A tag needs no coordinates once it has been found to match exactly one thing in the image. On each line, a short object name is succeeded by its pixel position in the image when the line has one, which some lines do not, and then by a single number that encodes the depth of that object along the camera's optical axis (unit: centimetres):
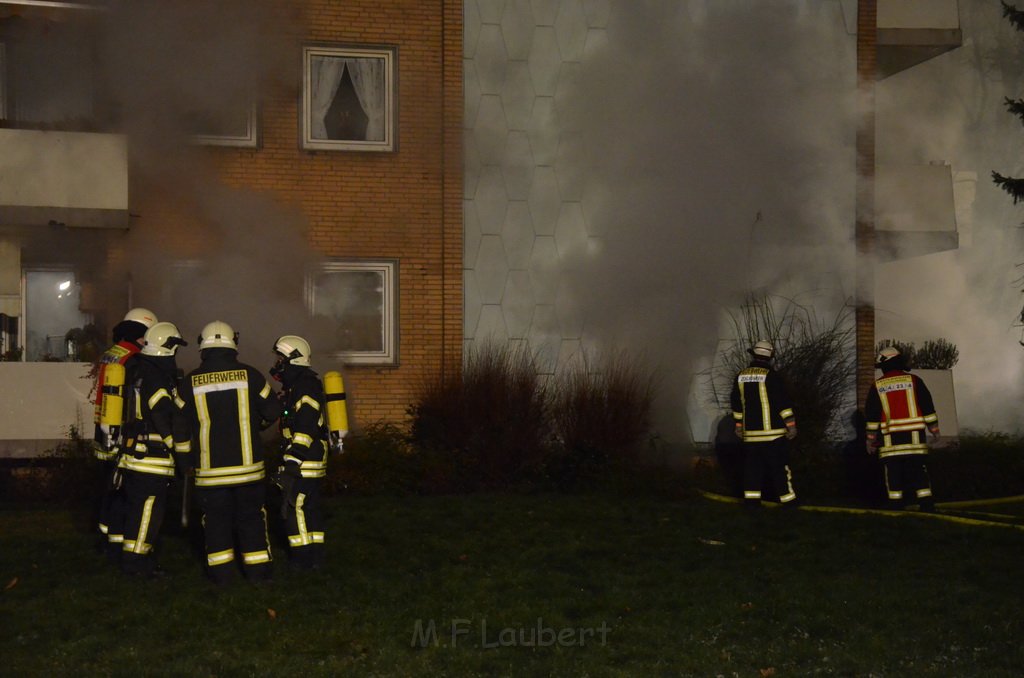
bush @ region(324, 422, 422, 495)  1098
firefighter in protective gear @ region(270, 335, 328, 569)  712
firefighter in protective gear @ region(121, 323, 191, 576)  707
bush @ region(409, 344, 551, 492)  1138
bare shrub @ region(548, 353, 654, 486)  1144
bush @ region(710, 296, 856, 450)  1205
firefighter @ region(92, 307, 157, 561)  741
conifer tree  1330
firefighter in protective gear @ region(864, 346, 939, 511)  1005
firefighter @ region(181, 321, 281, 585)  675
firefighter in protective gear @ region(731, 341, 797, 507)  1020
